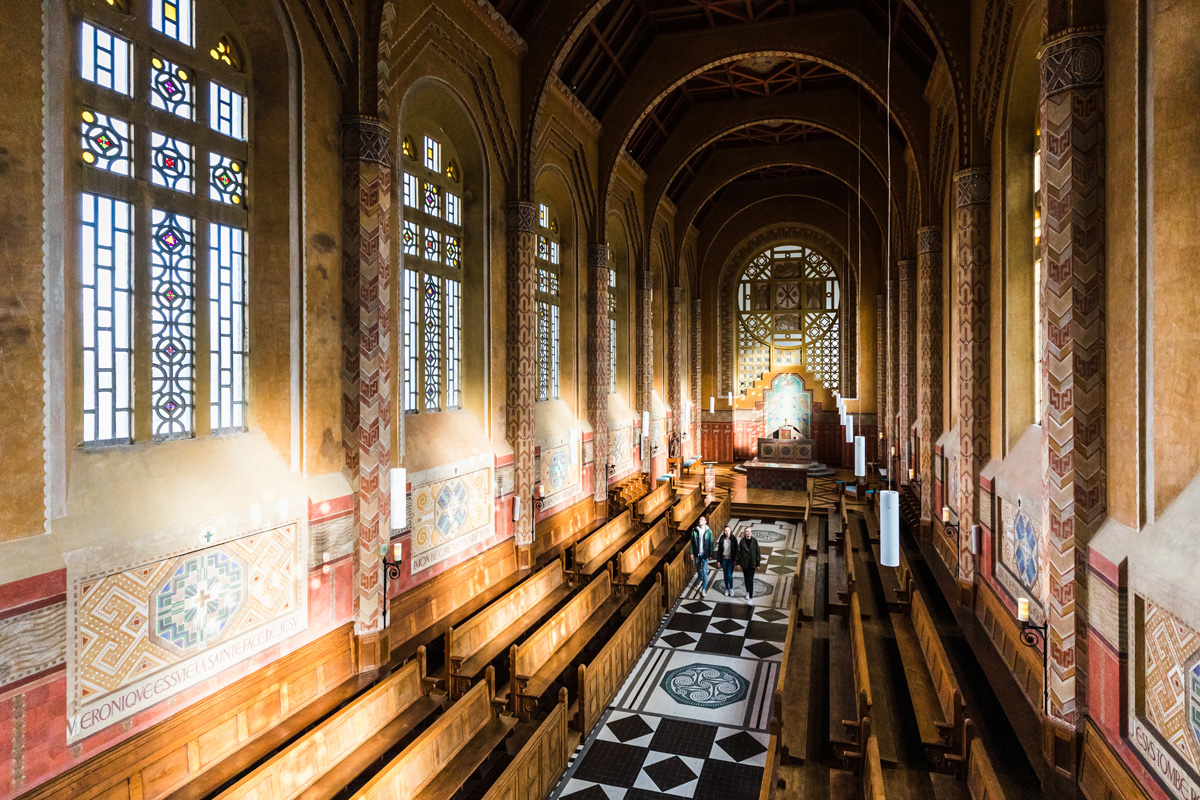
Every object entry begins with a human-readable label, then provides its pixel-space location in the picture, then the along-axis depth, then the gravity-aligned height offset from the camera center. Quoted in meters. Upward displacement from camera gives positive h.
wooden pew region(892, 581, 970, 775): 6.05 -3.15
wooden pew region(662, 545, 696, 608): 12.46 -3.44
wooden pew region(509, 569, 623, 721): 7.44 -3.28
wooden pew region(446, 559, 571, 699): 7.90 -3.13
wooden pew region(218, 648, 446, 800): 5.39 -3.18
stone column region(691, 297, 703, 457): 26.12 +1.69
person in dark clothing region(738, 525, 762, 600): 12.66 -2.96
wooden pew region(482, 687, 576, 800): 5.84 -3.44
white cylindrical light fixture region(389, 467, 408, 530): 7.54 -1.06
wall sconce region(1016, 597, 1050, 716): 5.84 -2.15
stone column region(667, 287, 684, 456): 23.61 +1.92
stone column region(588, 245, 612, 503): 15.71 +1.06
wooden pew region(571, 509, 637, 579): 12.15 -2.94
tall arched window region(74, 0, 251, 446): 5.62 +1.73
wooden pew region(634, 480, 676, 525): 16.67 -2.74
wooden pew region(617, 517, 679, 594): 11.80 -3.09
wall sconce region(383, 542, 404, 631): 8.10 -2.05
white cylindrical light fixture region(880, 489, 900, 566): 5.53 -1.10
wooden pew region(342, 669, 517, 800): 5.49 -3.28
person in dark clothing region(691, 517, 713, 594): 13.97 -3.07
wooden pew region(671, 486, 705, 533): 16.38 -2.85
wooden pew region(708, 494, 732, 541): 16.75 -3.01
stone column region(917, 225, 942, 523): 12.73 +1.34
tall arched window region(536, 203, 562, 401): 14.43 +2.18
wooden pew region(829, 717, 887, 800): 5.03 -3.15
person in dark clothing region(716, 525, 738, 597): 13.20 -3.07
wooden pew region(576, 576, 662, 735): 7.98 -3.55
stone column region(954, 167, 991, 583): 9.36 +1.05
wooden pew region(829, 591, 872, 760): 6.32 -3.35
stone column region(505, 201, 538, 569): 11.83 +0.92
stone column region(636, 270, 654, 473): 19.61 +1.92
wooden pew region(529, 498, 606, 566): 13.15 -2.78
